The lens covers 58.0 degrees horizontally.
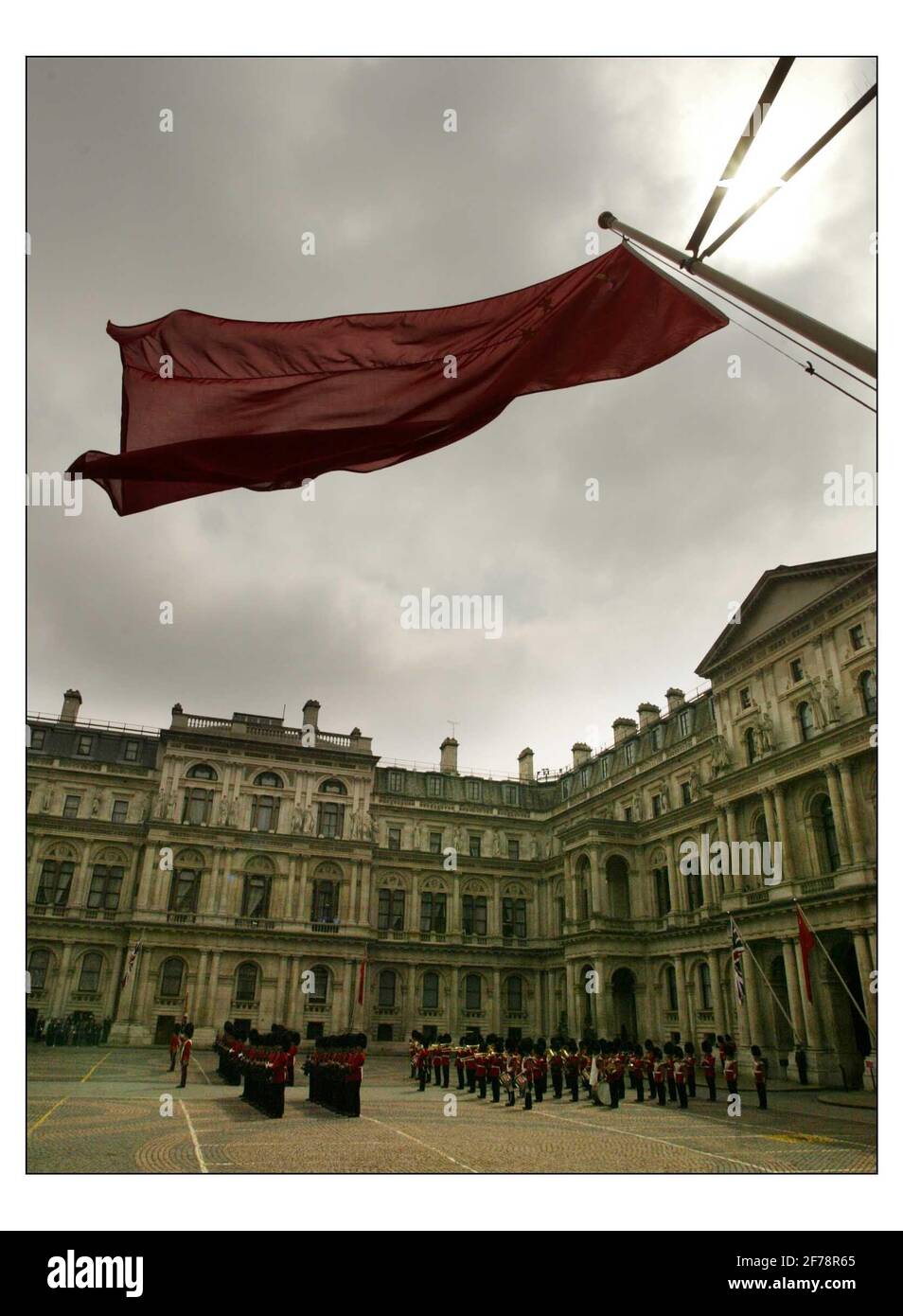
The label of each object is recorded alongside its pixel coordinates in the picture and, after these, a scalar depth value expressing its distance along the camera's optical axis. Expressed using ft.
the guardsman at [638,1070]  83.00
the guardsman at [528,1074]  74.09
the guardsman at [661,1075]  77.14
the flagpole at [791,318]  18.30
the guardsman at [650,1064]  80.77
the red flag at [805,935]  78.64
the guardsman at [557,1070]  87.10
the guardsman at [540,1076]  82.04
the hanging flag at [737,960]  71.41
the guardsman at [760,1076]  74.90
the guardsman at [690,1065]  77.25
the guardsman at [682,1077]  74.74
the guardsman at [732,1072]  70.10
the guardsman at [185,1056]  79.45
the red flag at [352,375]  30.04
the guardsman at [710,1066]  79.10
